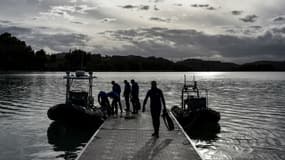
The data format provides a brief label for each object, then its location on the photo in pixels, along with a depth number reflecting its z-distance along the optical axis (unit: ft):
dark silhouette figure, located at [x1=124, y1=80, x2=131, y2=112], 65.06
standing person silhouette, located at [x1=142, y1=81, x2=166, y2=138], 41.29
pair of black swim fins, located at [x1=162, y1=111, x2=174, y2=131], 46.29
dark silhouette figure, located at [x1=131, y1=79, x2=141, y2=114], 64.83
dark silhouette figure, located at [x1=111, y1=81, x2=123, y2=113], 61.79
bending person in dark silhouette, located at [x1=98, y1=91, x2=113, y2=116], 60.70
